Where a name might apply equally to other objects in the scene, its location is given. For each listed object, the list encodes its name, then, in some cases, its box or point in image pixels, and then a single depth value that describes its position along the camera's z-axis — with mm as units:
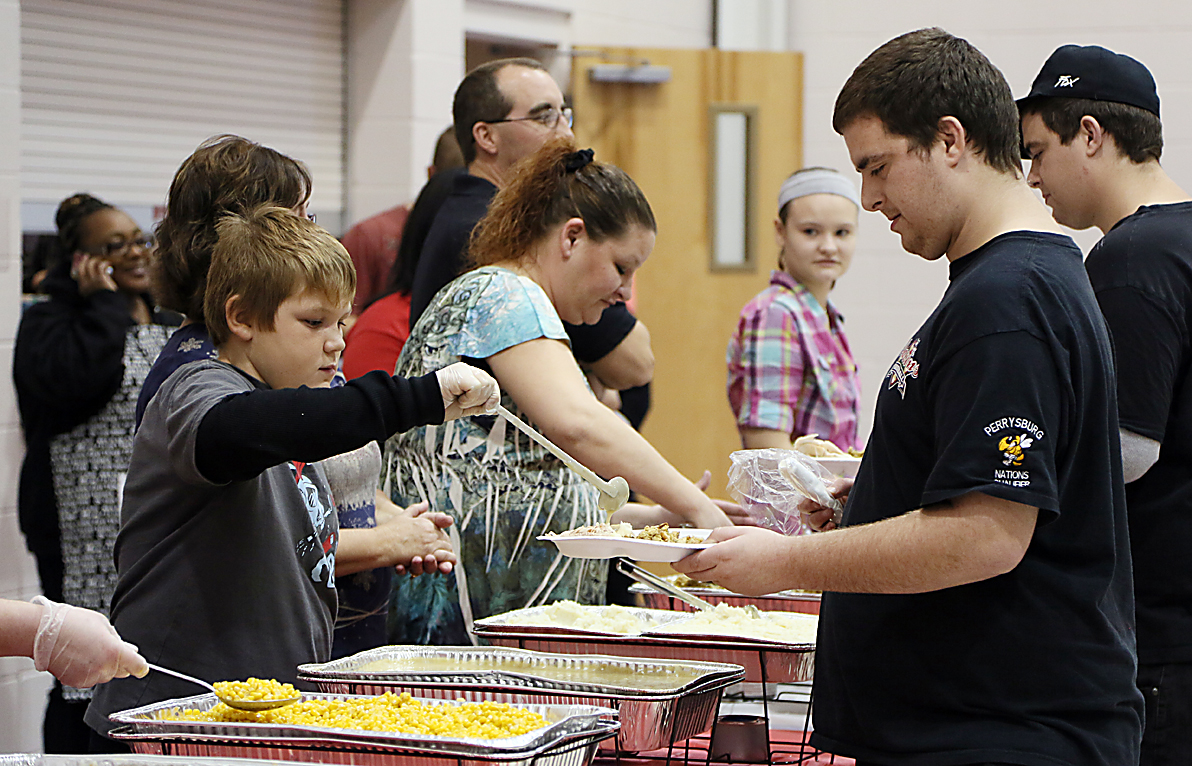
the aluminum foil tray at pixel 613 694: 3943
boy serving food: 3961
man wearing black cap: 4302
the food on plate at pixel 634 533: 4120
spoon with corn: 3831
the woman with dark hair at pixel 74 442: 5400
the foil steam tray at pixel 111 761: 3664
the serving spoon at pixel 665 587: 4277
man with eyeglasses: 5113
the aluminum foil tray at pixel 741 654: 4210
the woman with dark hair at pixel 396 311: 5371
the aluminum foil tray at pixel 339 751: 3700
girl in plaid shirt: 5466
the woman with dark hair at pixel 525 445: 4568
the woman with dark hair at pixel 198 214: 4220
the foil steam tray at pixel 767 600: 4539
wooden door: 8629
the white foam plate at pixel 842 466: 4622
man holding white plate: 3772
